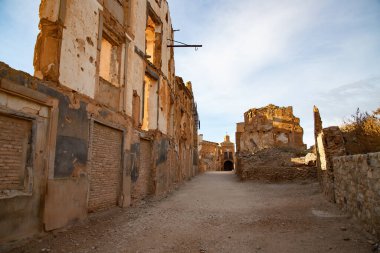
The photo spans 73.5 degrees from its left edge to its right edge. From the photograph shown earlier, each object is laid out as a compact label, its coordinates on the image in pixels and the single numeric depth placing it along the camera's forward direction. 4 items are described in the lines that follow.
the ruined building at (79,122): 4.73
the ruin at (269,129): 29.78
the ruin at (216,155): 40.31
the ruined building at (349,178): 4.44
